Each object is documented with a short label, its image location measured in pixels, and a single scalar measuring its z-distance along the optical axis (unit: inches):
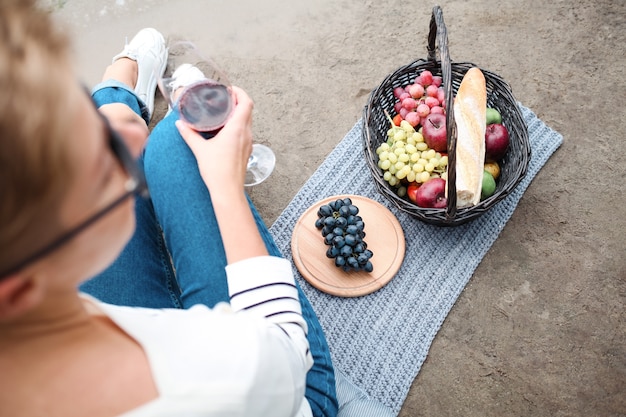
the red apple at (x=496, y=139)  52.3
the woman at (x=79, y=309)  15.1
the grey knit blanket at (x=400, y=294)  52.8
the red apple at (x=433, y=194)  50.4
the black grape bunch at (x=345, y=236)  52.2
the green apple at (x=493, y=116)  54.4
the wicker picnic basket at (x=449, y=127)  43.5
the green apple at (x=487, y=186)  51.3
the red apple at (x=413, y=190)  53.1
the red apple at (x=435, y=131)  52.6
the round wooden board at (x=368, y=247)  54.7
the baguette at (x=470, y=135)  49.8
